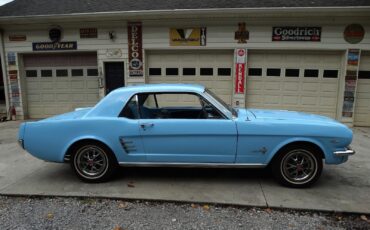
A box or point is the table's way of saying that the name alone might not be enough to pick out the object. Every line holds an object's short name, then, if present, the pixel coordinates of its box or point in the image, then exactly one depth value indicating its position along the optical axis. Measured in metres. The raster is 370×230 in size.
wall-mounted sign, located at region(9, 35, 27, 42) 10.44
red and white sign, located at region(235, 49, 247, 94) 9.57
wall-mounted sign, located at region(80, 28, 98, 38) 10.11
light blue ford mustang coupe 4.12
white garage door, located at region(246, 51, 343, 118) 9.53
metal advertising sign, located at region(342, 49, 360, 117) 9.13
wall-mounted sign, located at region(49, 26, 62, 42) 10.20
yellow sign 9.63
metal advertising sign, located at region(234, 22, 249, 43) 9.44
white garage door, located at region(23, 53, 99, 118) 10.72
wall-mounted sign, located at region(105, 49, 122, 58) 10.10
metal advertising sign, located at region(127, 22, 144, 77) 9.88
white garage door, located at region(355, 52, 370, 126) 9.29
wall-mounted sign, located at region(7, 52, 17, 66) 10.59
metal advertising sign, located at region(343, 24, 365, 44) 9.00
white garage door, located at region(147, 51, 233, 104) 9.92
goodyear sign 10.31
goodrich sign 9.17
